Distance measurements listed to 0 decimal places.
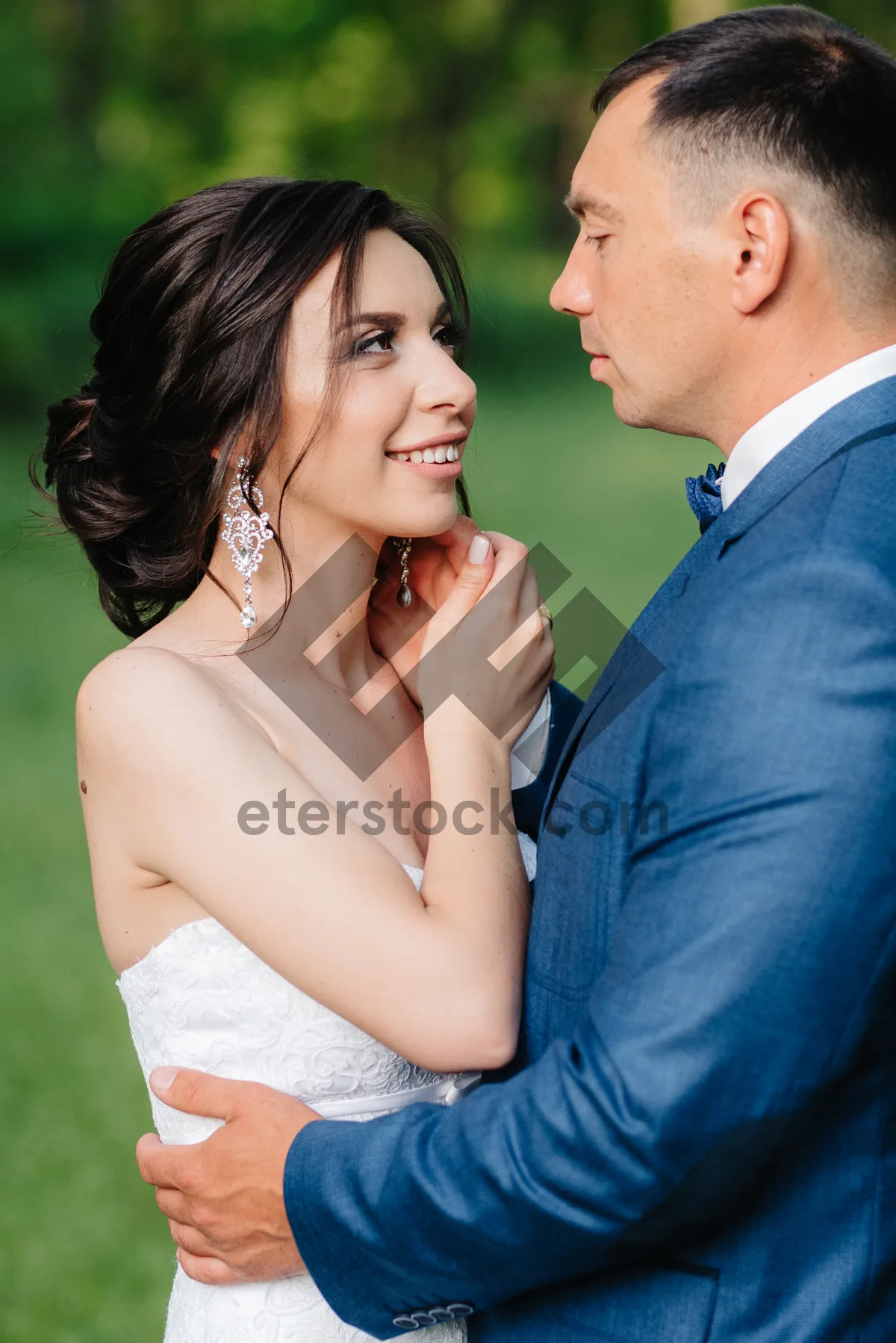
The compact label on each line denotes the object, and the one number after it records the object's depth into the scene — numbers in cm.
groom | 260
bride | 283
